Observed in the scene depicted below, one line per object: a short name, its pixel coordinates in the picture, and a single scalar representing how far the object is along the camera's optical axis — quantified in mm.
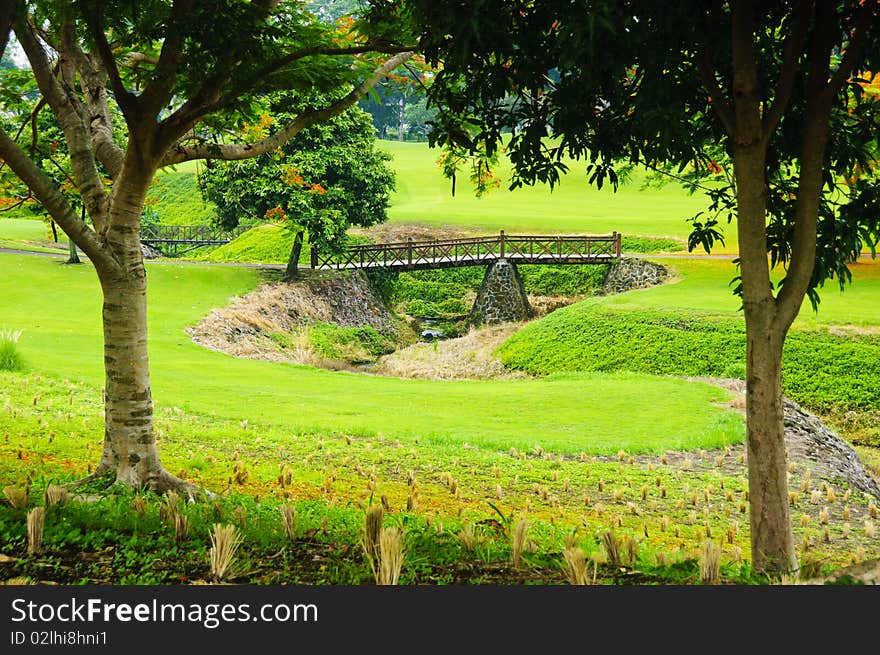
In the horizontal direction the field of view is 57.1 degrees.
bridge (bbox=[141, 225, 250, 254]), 55344
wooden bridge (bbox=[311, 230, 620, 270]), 37547
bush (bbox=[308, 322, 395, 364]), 28891
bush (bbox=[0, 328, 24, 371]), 17016
